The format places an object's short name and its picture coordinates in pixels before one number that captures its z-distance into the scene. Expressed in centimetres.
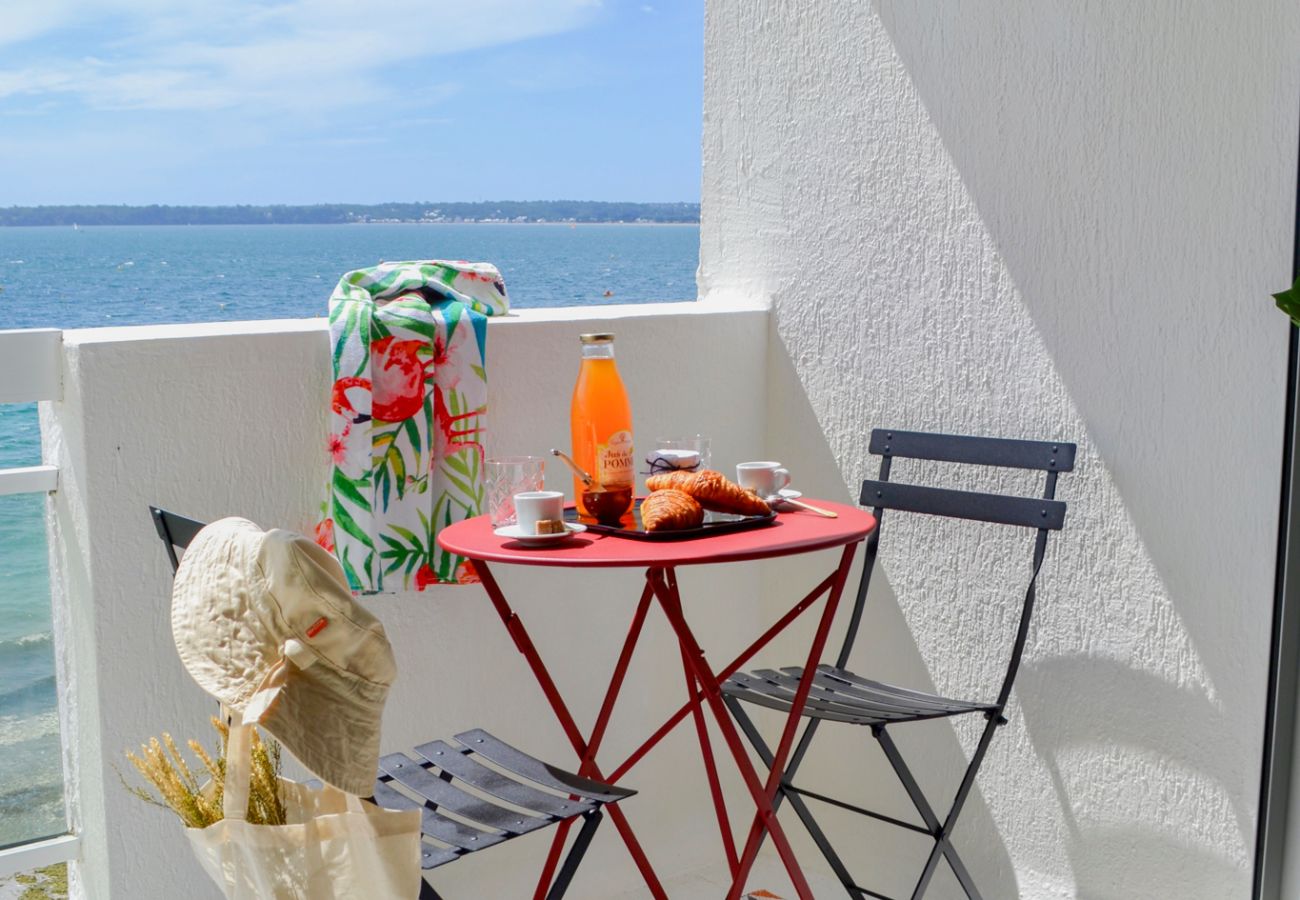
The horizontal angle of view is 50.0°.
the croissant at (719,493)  236
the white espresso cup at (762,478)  254
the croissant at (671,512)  227
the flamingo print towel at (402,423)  256
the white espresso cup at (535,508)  227
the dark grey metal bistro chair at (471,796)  209
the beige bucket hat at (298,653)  170
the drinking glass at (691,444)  257
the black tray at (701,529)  227
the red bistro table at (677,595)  215
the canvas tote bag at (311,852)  175
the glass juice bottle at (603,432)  240
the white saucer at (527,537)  225
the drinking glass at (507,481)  236
